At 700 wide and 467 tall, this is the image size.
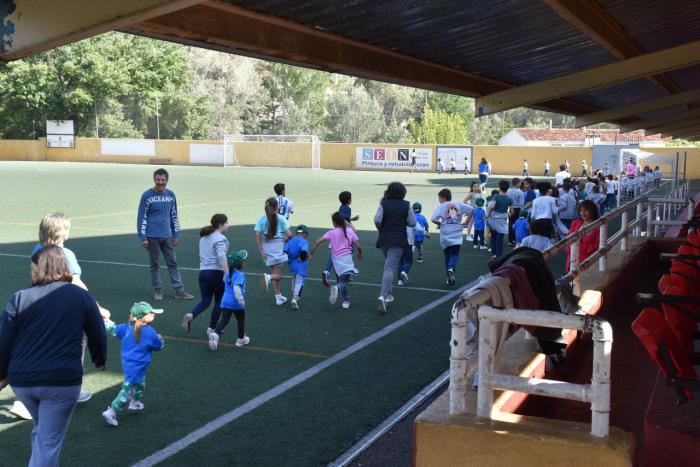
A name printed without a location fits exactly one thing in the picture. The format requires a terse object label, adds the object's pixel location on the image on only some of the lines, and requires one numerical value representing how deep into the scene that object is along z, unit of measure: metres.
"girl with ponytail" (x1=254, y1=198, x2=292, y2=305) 10.99
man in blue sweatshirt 11.27
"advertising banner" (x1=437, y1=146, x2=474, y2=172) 62.25
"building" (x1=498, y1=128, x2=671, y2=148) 75.28
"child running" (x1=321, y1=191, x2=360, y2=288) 12.13
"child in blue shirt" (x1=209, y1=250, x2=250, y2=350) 8.37
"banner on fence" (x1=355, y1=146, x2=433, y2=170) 63.91
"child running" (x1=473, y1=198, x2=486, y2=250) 17.05
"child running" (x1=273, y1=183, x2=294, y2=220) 13.26
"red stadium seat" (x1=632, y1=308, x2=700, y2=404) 3.81
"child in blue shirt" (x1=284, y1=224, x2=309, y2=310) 10.70
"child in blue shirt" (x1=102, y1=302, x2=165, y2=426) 6.25
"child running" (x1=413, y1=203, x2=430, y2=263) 13.53
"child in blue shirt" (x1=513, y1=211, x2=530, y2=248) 14.73
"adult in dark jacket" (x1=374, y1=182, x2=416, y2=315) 10.65
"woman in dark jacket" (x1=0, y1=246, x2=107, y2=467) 4.65
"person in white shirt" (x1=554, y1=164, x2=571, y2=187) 22.09
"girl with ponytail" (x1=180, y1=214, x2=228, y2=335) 9.19
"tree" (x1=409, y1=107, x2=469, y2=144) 88.56
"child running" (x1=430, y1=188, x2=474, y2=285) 12.49
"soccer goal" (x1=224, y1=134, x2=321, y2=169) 65.31
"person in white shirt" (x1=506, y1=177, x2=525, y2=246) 17.74
